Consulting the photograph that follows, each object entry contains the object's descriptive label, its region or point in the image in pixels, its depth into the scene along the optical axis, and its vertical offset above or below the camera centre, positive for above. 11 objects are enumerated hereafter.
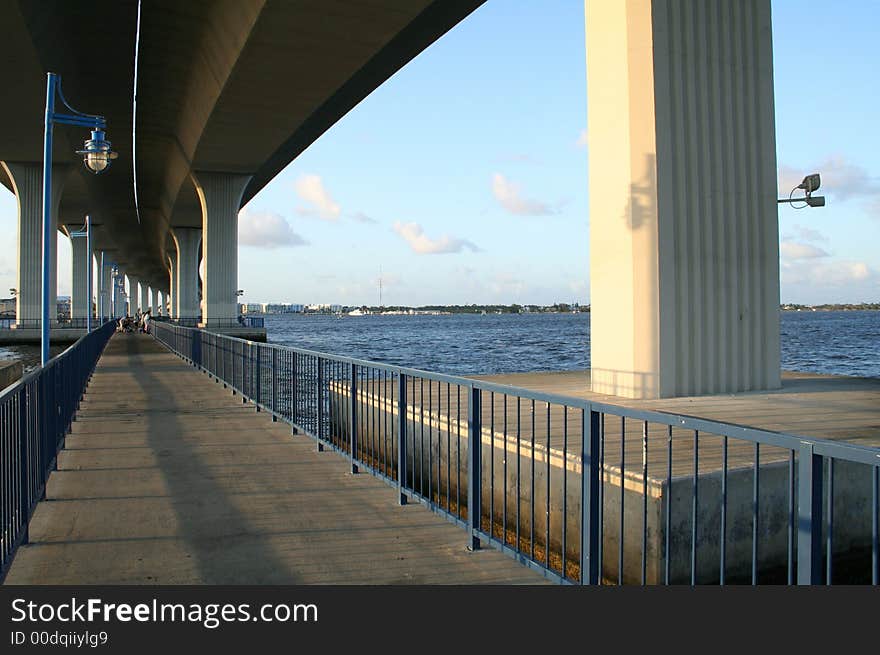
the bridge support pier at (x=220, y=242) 43.97 +4.84
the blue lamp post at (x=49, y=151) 12.13 +3.16
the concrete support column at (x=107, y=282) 103.59 +5.61
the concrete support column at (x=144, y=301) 190.80 +5.10
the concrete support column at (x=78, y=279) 68.12 +3.83
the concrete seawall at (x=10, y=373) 12.36 -0.93
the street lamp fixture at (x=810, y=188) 14.15 +2.51
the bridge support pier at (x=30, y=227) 46.12 +5.93
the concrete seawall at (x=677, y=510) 5.16 -1.49
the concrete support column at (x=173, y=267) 101.73 +7.54
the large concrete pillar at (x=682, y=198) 10.36 +1.76
